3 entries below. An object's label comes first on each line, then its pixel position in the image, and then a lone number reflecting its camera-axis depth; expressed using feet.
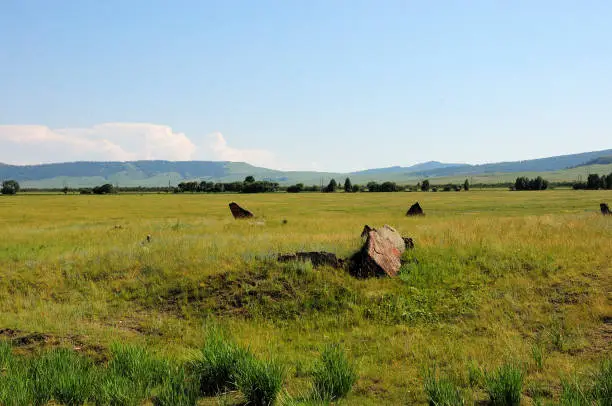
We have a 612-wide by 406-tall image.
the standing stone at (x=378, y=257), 52.39
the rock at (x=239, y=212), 138.03
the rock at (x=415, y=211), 154.15
